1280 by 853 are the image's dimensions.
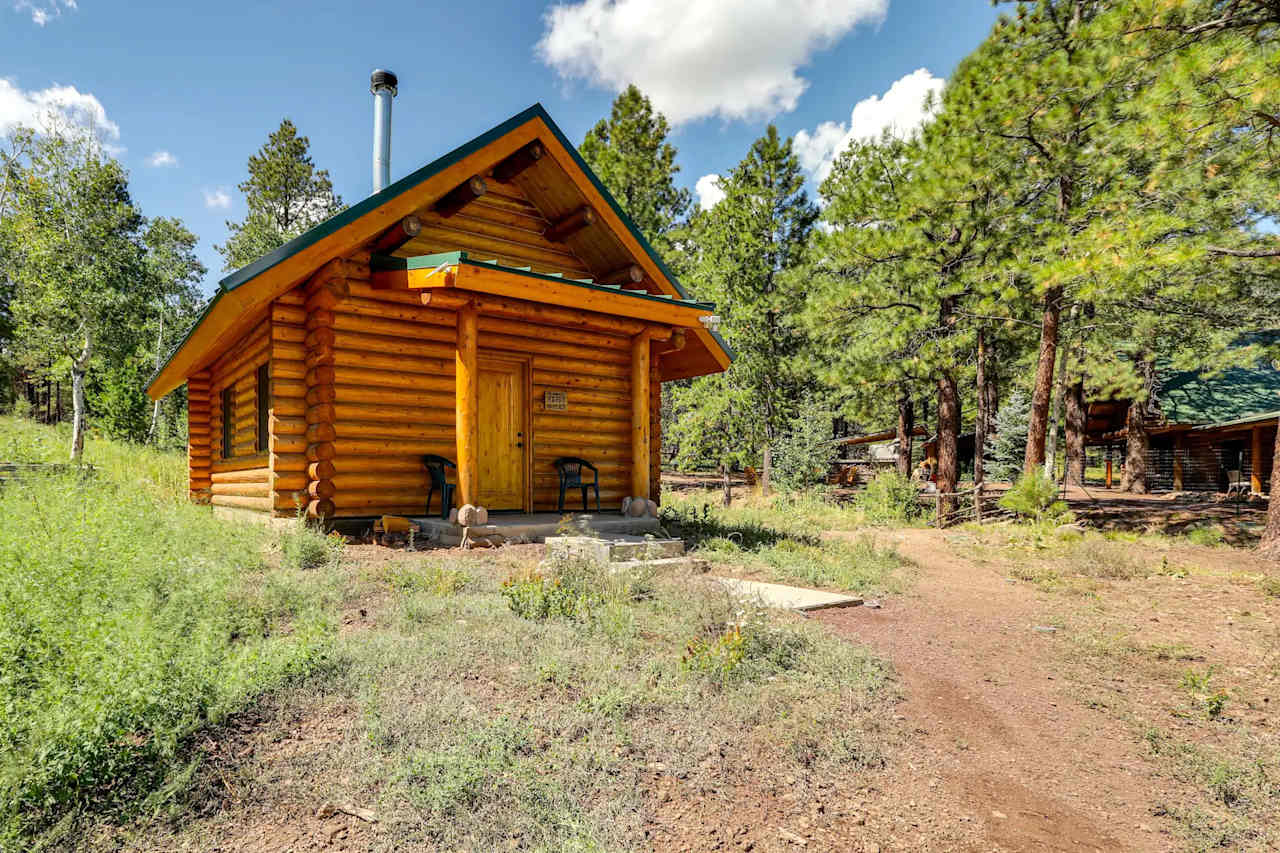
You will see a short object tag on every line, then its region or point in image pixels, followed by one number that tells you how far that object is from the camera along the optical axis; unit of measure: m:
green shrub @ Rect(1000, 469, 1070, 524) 12.87
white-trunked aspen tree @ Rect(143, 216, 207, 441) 26.25
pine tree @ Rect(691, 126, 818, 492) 20.97
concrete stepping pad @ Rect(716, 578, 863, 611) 5.81
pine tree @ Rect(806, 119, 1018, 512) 14.20
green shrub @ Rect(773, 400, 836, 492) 19.19
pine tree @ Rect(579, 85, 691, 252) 25.56
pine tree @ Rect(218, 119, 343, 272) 27.70
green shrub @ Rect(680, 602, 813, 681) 4.07
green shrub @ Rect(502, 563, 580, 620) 5.04
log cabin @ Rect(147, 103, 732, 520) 8.00
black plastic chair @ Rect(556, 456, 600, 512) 9.98
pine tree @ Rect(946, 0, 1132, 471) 11.56
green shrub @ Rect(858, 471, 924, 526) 16.05
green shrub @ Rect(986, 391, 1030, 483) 21.55
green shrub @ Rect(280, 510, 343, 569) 6.35
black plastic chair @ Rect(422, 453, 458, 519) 8.63
